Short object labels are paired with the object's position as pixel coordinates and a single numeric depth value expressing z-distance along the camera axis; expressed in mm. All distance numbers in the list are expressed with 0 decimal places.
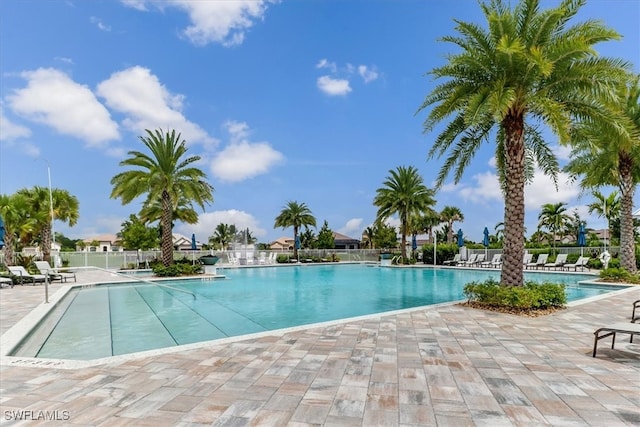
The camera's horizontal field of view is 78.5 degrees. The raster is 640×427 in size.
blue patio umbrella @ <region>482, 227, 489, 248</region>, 28800
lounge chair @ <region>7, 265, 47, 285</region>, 15867
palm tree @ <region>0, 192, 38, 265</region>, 23156
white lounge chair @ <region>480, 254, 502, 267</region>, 25922
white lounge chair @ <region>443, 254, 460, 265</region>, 28909
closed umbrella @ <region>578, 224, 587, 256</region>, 22917
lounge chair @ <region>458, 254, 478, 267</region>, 27242
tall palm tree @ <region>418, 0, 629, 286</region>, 8922
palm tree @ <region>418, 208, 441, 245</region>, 52206
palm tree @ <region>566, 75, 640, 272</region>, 14547
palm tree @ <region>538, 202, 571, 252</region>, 43656
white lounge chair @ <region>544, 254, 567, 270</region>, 22180
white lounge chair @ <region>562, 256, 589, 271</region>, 21658
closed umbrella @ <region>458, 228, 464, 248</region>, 30031
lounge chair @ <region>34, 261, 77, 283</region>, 17105
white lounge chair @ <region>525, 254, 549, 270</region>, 22900
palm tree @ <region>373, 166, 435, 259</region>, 30844
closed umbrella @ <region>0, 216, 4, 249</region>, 15406
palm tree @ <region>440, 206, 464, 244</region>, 53156
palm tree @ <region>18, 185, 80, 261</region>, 27703
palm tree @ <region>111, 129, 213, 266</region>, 20391
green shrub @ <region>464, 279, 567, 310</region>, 8875
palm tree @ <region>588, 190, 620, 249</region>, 24438
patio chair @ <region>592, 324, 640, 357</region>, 5170
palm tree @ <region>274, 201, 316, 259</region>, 40656
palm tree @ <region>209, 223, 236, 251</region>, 70688
